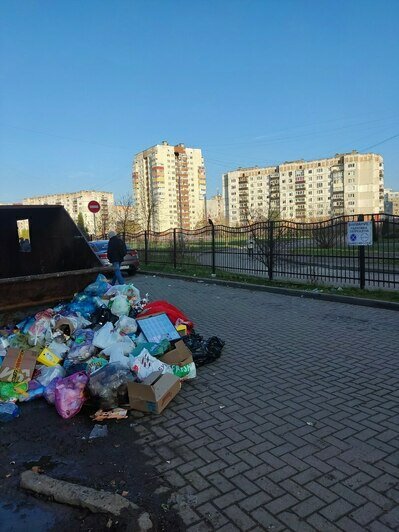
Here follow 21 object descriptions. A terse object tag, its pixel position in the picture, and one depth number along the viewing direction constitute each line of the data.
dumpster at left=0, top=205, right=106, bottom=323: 7.80
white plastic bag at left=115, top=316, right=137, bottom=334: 5.59
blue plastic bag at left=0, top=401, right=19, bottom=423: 4.10
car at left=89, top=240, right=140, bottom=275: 17.23
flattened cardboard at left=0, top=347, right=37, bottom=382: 4.67
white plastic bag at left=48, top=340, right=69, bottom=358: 5.17
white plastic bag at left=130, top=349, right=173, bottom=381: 4.44
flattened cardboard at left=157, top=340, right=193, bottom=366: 4.89
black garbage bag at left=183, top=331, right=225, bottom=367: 5.40
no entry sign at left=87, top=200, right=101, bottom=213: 20.97
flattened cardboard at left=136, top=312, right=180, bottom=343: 5.50
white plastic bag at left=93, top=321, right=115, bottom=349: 5.16
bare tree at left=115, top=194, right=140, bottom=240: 35.41
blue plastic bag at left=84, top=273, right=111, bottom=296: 6.89
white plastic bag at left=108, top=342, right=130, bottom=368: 4.63
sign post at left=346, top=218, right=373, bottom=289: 9.75
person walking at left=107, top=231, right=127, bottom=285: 13.95
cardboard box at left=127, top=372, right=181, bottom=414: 3.98
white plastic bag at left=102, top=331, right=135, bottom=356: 4.98
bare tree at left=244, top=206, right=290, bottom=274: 12.41
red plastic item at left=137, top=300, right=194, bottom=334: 6.23
